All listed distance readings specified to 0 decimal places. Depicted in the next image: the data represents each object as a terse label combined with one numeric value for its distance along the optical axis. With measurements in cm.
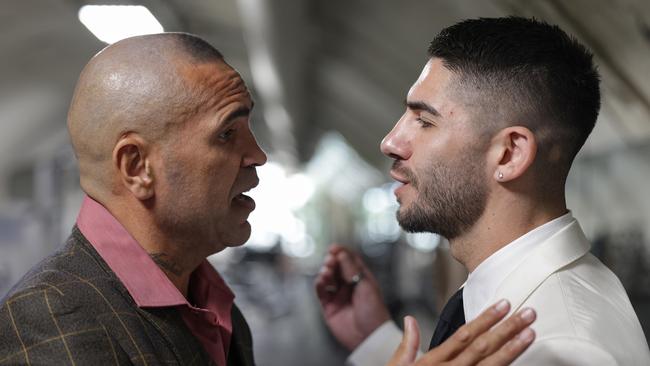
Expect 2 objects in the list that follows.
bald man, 174
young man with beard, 194
